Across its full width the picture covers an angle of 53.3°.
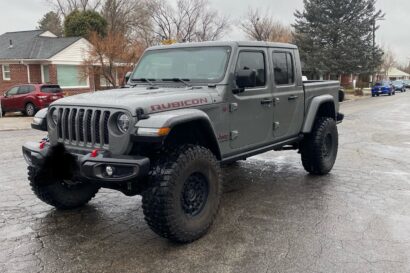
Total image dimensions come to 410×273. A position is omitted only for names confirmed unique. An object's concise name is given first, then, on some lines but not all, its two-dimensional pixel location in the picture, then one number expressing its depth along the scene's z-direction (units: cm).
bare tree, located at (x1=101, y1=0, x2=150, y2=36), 4266
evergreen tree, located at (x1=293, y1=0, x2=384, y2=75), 3362
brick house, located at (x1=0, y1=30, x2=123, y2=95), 2522
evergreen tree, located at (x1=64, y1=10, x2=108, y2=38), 3083
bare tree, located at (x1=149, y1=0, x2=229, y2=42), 4312
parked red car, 1788
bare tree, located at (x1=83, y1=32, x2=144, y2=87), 2186
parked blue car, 4050
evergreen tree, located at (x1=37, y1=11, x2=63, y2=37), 5437
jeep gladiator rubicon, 372
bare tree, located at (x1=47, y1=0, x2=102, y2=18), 4644
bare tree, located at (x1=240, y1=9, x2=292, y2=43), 4231
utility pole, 3597
